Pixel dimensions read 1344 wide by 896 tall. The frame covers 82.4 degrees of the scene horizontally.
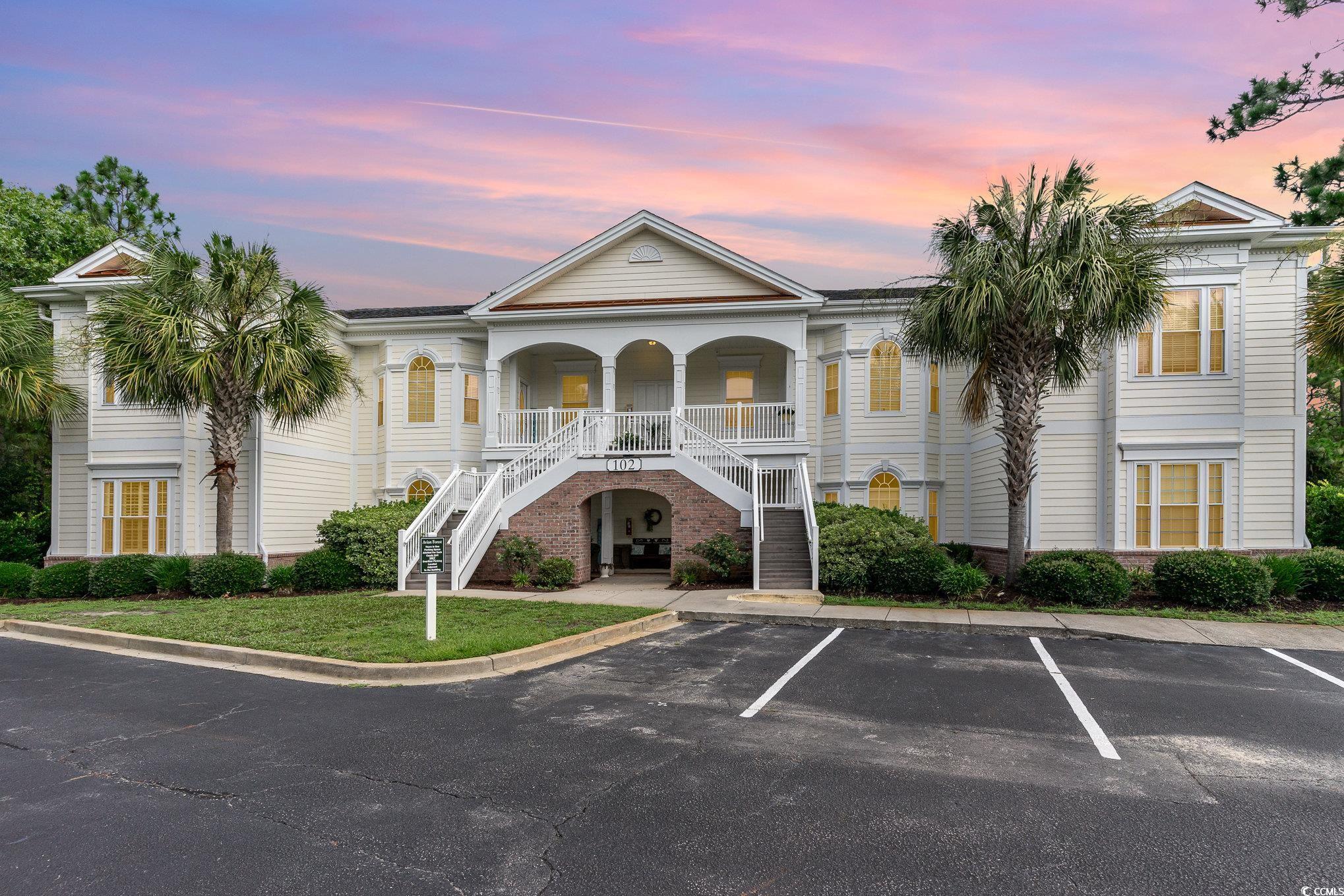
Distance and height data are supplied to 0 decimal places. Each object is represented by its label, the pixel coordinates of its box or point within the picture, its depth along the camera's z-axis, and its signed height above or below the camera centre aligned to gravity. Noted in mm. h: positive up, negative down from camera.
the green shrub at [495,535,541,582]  16844 -2363
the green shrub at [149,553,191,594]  15953 -2714
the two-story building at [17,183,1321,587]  16266 +501
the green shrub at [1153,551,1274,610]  12867 -2182
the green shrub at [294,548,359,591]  16125 -2665
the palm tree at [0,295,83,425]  17891 +1717
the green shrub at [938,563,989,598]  13930 -2389
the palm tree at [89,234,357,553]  15562 +2079
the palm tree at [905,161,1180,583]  13031 +2709
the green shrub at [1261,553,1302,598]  13328 -2125
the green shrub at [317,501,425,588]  16578 -2090
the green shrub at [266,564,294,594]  16172 -2834
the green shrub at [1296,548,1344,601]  13430 -2157
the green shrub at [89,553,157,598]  16078 -2813
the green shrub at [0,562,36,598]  16406 -2957
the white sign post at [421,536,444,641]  9797 -1560
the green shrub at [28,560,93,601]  16203 -2929
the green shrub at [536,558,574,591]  16594 -2752
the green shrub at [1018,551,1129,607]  13344 -2256
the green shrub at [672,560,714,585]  16562 -2705
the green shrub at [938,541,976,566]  18953 -2539
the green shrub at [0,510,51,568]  20781 -2617
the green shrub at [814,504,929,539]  16172 -1459
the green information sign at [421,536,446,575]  9852 -1399
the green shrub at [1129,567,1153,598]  14281 -2476
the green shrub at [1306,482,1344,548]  19016 -1603
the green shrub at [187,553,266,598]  15656 -2693
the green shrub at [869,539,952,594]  14227 -2243
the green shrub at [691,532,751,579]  16312 -2279
